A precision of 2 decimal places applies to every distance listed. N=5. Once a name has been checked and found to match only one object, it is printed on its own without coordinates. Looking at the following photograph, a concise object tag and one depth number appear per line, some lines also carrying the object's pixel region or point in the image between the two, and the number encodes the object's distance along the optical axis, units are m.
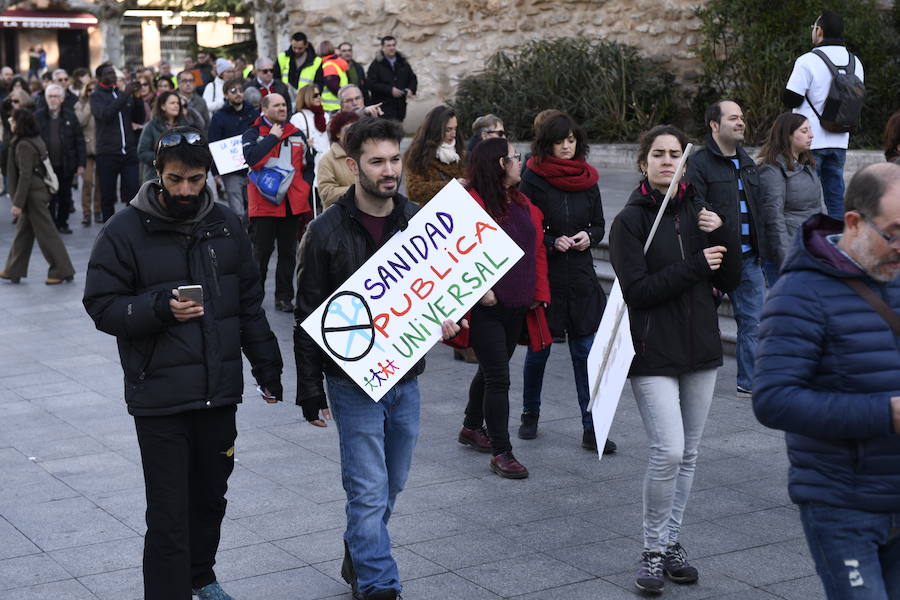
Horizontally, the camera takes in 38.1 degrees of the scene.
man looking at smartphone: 4.59
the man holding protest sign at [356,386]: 4.90
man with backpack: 10.80
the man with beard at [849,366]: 3.40
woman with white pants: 5.12
